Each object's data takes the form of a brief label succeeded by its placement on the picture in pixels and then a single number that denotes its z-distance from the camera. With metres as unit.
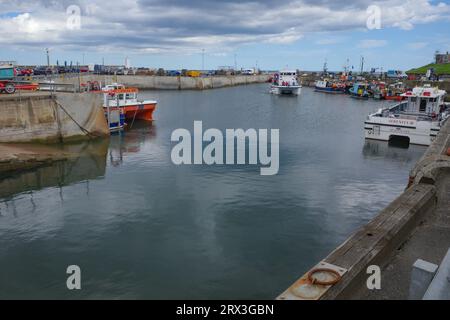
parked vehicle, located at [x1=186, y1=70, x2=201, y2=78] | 136.25
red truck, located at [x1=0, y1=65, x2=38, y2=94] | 36.03
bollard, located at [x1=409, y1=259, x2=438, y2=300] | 4.99
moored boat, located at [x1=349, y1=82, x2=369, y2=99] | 89.47
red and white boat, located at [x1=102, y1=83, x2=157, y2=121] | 41.43
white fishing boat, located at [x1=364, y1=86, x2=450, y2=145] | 33.62
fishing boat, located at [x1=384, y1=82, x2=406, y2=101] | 86.62
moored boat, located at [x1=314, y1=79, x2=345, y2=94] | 104.21
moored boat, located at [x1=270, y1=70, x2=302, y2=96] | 95.75
